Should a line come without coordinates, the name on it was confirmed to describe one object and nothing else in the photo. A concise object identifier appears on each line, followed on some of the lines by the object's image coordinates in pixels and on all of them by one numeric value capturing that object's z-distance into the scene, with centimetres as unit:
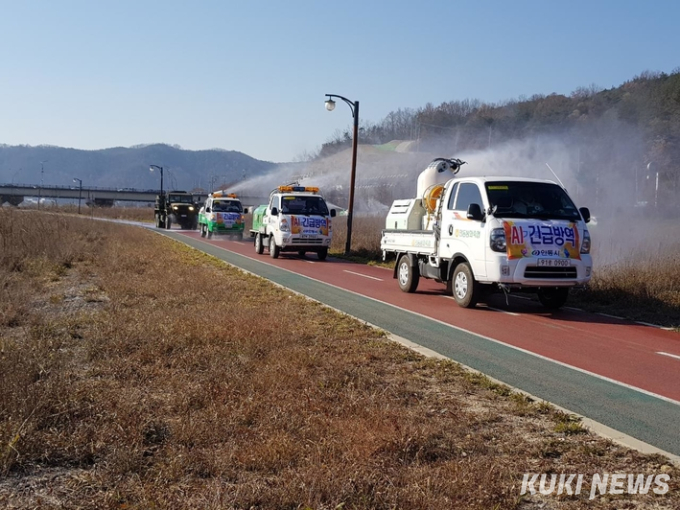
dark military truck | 5512
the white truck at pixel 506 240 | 1249
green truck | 4147
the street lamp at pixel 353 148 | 2958
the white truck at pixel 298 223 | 2631
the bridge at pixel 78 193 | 13788
